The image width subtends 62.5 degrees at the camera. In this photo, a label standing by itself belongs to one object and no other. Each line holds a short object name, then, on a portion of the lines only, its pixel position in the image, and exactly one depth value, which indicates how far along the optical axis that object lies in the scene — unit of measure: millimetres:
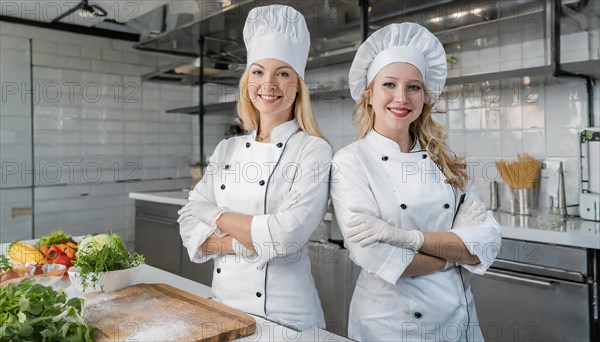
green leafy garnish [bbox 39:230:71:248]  1875
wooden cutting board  1181
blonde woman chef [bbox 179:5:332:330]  1572
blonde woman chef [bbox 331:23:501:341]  1467
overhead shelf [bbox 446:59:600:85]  2416
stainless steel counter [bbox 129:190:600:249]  2170
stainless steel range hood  2980
